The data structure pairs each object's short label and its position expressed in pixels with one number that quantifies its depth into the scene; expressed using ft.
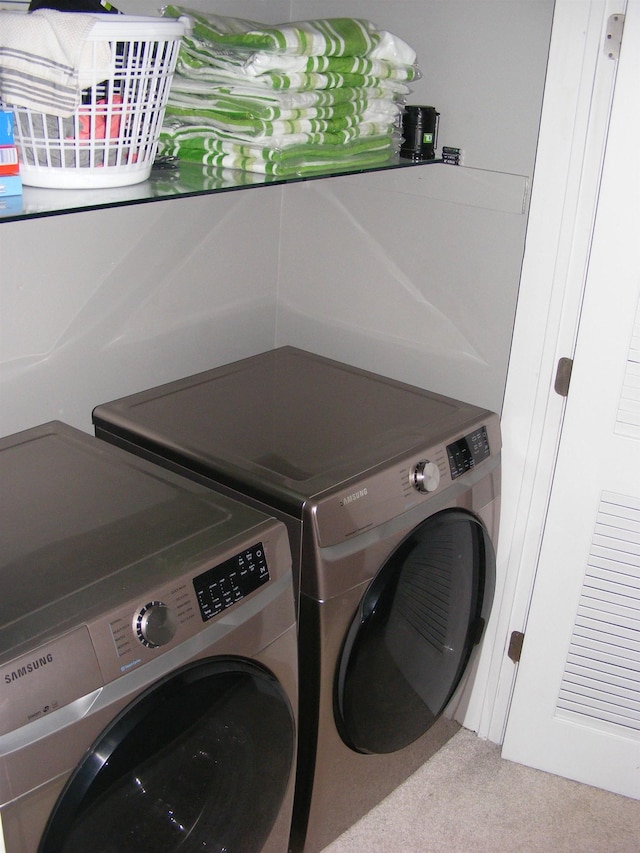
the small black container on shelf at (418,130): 6.13
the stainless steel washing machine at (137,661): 3.77
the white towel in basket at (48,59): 3.84
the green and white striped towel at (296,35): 5.05
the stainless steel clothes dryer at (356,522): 5.21
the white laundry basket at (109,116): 4.00
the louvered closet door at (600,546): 5.71
